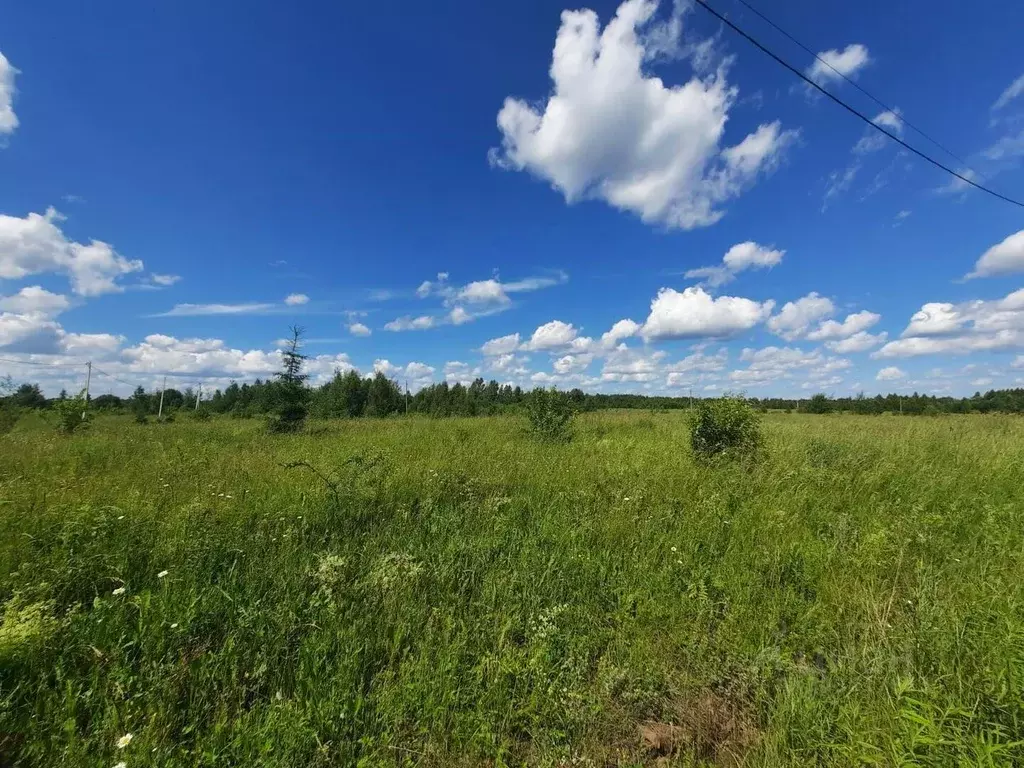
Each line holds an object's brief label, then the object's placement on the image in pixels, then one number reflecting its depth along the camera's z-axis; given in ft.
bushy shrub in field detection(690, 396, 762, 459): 27.89
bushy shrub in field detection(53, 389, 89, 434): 43.72
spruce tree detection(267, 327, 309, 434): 50.60
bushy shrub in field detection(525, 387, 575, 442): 42.35
